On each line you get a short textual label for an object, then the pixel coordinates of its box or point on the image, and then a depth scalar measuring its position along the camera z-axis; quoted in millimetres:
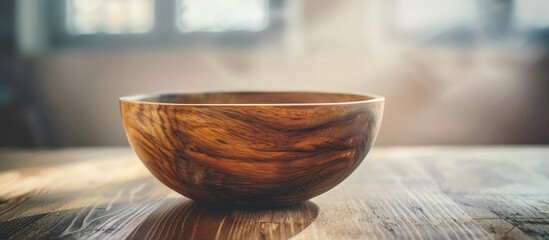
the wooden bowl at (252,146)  372
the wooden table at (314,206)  393
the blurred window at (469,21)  1649
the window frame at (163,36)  1670
